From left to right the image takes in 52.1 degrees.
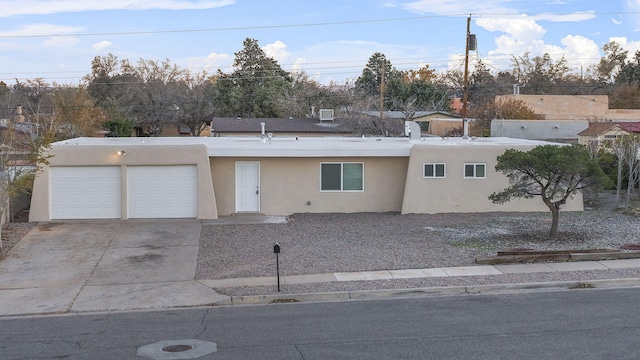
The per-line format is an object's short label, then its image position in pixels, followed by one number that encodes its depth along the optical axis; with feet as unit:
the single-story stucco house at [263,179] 73.87
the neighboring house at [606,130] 134.45
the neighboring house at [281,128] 149.07
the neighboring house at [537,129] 158.81
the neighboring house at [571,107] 202.08
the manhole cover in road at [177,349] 30.63
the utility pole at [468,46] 109.48
